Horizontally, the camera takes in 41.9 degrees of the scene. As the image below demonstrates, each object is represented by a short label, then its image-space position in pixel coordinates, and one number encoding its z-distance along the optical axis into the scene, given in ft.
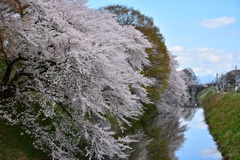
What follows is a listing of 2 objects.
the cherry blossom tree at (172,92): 157.28
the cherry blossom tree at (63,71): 42.09
